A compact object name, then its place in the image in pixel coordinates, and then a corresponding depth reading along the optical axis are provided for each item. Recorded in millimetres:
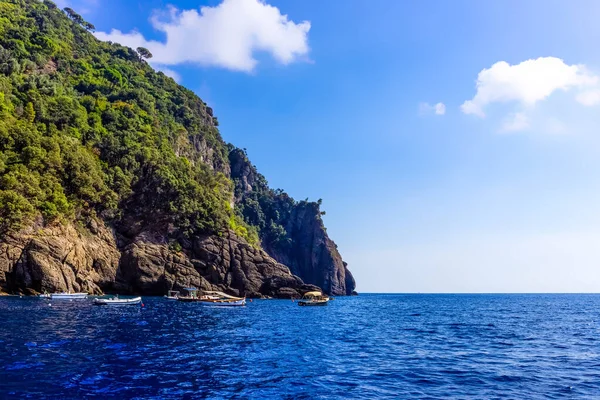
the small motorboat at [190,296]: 79125
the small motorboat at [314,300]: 88050
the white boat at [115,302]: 64162
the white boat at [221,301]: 74562
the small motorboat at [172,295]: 85156
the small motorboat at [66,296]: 69806
